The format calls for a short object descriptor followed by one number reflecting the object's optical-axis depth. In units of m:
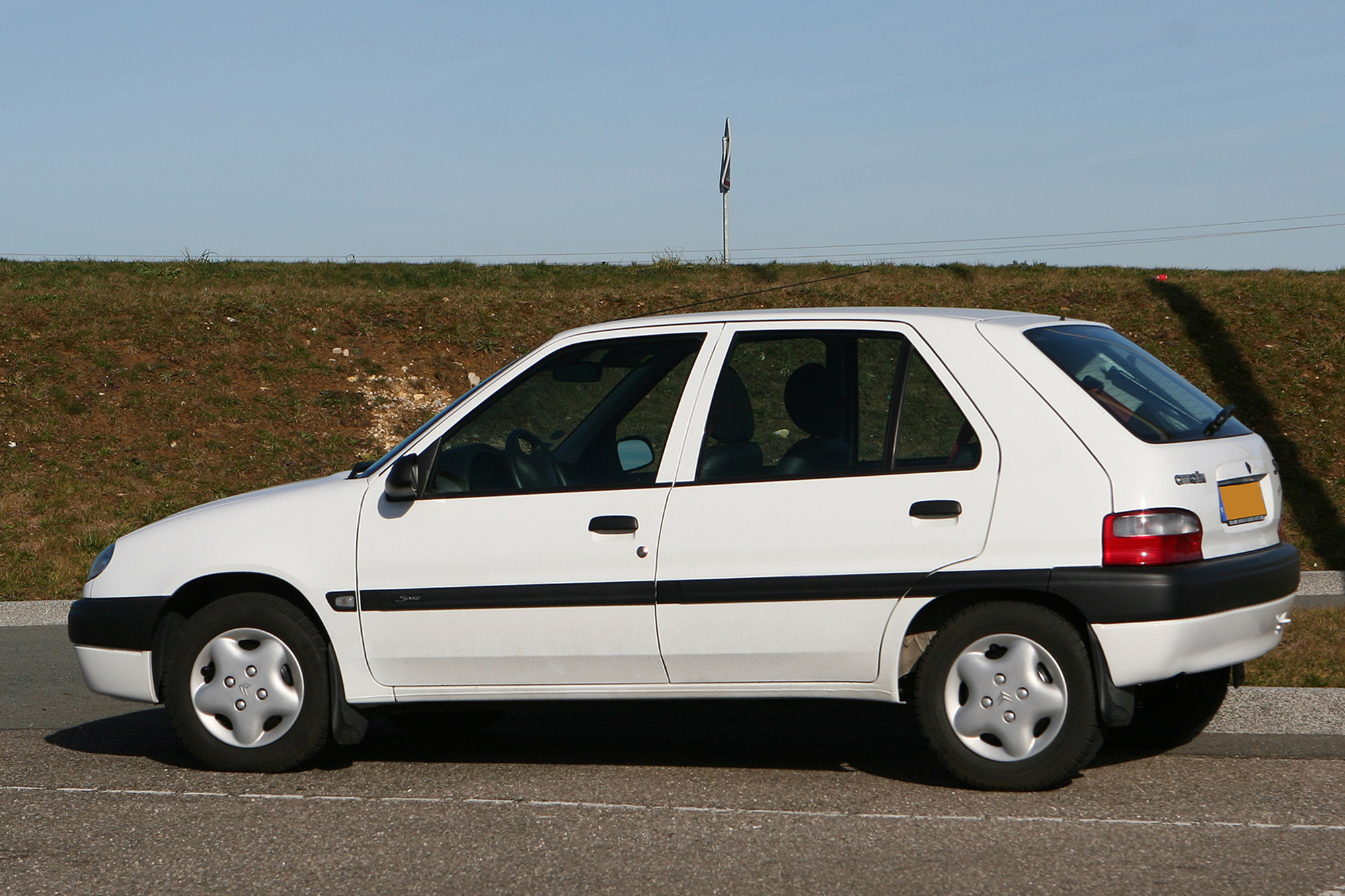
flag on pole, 27.09
